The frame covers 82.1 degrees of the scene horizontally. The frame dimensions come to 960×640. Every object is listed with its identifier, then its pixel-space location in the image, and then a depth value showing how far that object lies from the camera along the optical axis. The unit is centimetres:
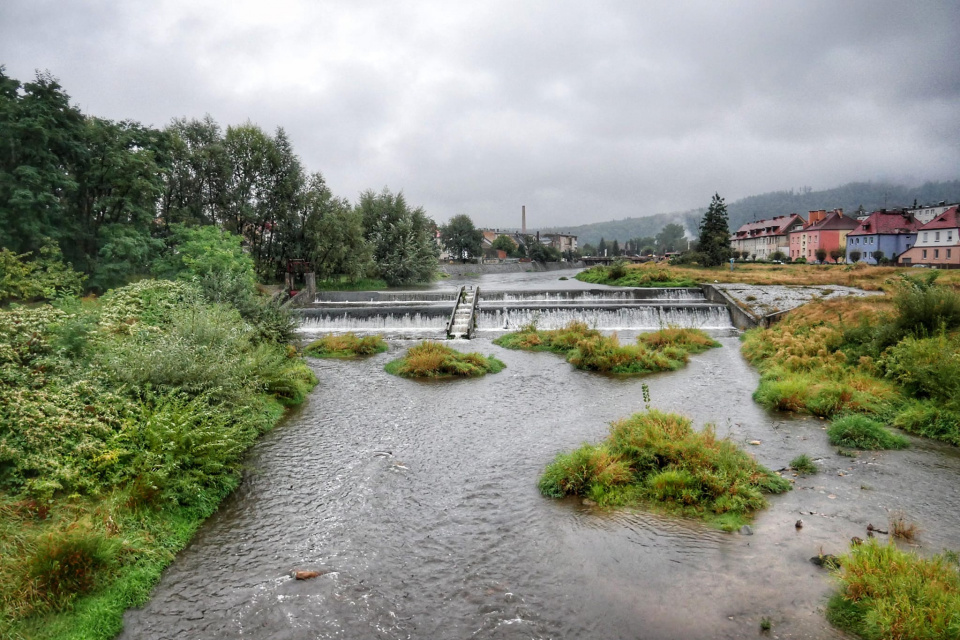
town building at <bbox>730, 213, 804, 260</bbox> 9200
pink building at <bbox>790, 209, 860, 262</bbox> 7856
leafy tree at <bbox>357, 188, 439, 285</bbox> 4978
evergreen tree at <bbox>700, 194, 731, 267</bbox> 5844
